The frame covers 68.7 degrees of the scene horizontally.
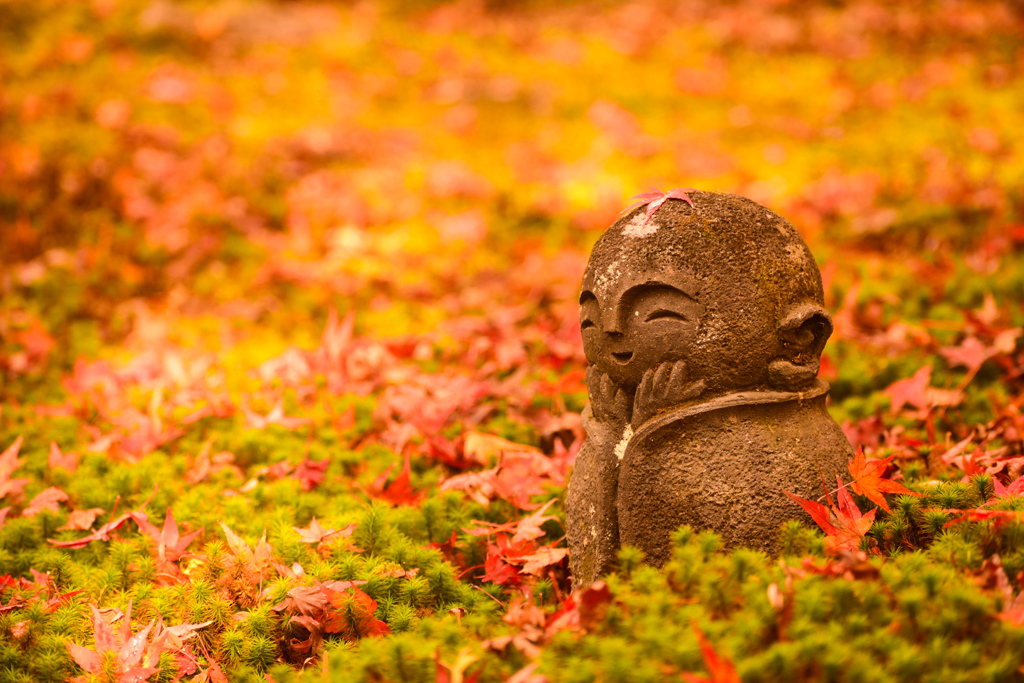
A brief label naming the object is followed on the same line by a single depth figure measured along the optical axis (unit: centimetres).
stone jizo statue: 261
